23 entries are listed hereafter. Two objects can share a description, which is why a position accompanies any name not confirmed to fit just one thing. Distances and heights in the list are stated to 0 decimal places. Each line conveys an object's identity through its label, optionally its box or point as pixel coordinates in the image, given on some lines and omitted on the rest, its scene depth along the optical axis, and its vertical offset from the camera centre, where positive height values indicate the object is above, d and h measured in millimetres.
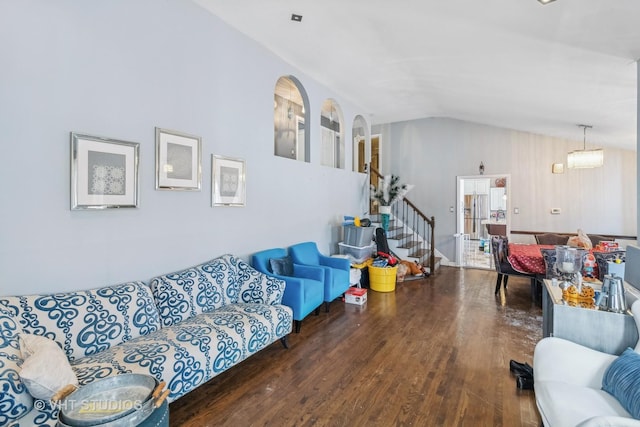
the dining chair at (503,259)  4607 -705
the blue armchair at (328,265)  3867 -737
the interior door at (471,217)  6918 -94
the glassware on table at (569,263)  2348 -379
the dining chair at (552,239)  5516 -454
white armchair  1445 -910
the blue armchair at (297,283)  3184 -790
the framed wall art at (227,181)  3217 +319
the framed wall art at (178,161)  2703 +458
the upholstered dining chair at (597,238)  5441 -433
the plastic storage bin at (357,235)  5016 -380
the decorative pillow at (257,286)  3027 -742
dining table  4336 -669
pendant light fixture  4895 +886
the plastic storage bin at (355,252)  5055 -665
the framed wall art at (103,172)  2172 +278
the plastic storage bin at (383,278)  5020 -1066
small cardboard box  4402 -1204
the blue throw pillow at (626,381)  1399 -809
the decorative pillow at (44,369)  1430 -760
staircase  6402 -501
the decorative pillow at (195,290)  2520 -697
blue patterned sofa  1634 -871
